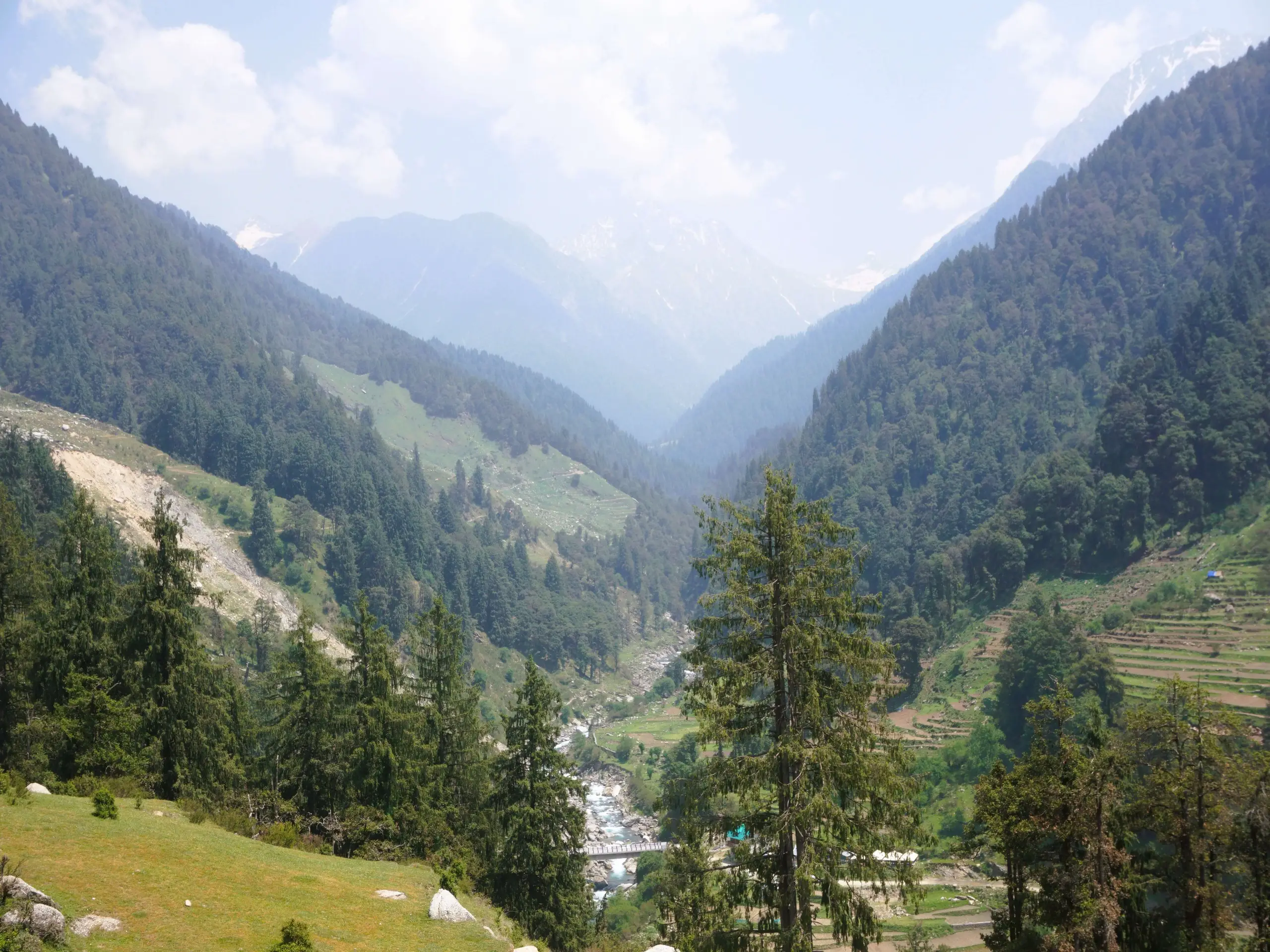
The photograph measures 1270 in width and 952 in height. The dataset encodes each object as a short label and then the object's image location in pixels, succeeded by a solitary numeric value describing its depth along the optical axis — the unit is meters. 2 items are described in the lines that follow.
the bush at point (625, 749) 123.31
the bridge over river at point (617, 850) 88.44
